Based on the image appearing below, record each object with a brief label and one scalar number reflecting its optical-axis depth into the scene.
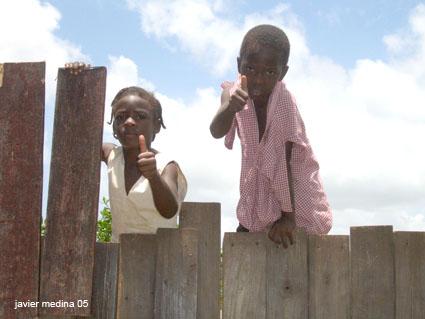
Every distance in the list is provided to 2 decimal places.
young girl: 3.89
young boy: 3.62
